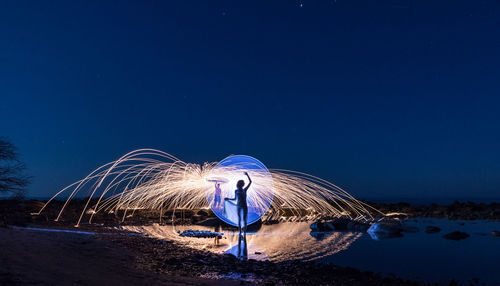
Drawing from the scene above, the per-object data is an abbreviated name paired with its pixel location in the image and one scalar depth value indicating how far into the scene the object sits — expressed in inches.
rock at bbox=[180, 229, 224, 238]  643.5
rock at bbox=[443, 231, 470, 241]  649.3
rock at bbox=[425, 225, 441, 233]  744.4
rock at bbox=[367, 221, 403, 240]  693.9
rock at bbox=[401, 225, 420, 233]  751.2
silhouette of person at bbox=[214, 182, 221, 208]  767.5
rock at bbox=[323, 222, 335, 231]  754.8
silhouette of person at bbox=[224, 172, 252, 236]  594.9
